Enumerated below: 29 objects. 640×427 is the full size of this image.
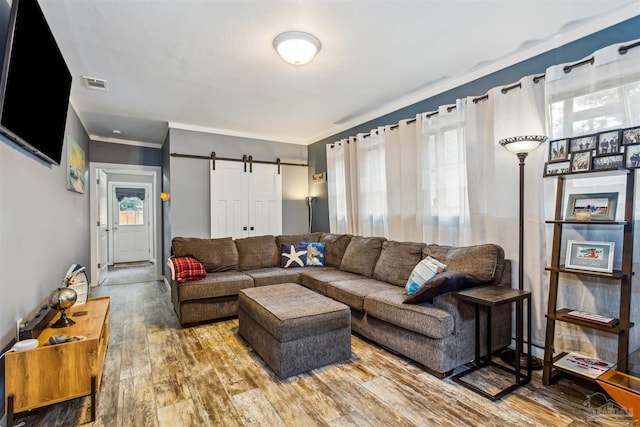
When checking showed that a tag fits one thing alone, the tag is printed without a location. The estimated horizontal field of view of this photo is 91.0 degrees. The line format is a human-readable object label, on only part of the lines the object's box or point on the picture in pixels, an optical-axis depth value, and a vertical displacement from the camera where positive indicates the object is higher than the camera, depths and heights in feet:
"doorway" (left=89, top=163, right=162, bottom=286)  18.94 -0.92
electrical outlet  6.31 -2.28
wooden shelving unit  6.22 -1.31
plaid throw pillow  11.12 -1.98
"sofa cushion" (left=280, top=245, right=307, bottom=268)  13.78 -1.88
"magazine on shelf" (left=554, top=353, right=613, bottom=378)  6.57 -3.33
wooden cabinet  5.45 -2.88
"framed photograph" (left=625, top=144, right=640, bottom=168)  6.06 +1.10
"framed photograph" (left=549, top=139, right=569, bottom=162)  7.20 +1.45
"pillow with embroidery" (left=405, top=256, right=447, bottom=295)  8.45 -1.62
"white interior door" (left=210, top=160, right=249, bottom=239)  15.70 +0.73
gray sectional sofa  7.50 -2.36
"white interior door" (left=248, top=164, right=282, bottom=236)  16.84 +0.75
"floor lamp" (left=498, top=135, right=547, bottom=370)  7.42 +0.98
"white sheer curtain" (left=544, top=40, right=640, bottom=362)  6.56 +2.00
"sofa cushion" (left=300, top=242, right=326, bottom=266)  13.97 -1.81
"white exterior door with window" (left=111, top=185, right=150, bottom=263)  25.20 -0.96
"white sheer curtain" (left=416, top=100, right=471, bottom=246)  9.78 +1.14
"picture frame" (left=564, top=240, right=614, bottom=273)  6.61 -0.96
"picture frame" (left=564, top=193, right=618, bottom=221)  6.64 +0.12
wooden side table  6.75 -2.64
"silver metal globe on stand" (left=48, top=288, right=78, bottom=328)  6.93 -1.94
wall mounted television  5.09 +2.58
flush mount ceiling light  7.43 +4.10
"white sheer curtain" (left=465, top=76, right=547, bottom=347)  8.11 +0.94
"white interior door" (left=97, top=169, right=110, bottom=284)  18.38 -0.96
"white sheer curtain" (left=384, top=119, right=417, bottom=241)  11.46 +1.31
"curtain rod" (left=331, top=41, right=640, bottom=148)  6.51 +3.40
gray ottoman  7.47 -2.95
